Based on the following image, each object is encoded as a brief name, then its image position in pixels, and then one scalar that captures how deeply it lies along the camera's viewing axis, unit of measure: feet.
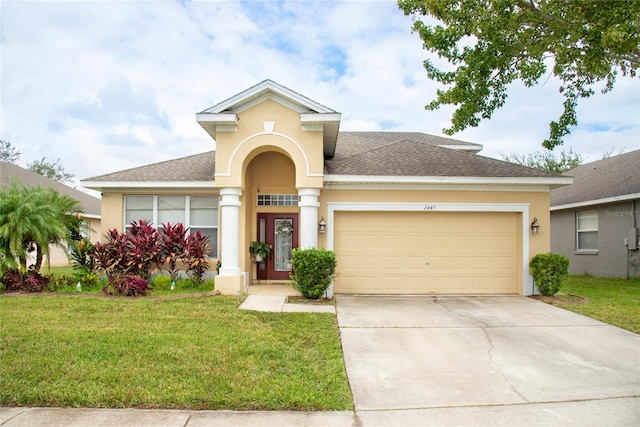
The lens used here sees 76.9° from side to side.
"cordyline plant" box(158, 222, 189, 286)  35.24
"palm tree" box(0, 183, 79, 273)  32.12
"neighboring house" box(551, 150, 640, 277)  47.37
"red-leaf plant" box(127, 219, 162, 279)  34.94
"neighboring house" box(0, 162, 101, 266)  64.80
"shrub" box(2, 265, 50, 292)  33.06
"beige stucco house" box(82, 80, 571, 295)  33.99
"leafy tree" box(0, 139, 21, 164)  121.97
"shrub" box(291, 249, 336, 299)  31.22
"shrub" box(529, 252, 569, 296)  34.19
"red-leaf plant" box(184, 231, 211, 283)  35.29
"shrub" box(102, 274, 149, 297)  31.55
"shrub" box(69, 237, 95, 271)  36.17
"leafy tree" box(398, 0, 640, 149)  24.25
